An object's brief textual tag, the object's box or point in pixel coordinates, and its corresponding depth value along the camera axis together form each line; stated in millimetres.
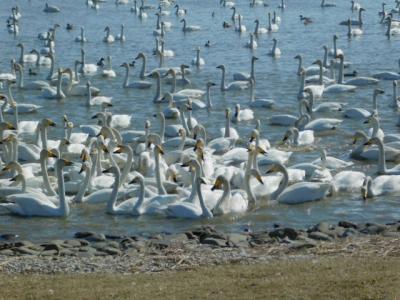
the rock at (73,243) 13692
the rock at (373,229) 14453
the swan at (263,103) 25656
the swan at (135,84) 29328
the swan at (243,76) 30111
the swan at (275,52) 36125
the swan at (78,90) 27938
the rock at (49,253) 13117
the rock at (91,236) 14188
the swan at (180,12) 52875
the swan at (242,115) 23727
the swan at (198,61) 33572
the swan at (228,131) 21061
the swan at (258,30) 44312
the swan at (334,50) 35969
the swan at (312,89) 27145
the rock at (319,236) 13859
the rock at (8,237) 14508
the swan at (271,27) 45650
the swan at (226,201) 15500
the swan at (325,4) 57291
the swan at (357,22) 47438
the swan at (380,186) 16633
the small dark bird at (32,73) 32312
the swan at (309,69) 31178
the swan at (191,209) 15312
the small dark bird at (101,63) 33750
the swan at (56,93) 27359
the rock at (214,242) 13502
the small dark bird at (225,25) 46769
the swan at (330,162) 18281
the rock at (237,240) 13500
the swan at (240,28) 45188
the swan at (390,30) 42562
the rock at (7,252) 13232
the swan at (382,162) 18203
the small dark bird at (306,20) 47391
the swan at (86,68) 32156
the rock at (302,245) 13109
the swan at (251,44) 38938
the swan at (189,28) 45044
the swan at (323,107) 24914
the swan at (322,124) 22281
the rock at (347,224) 14859
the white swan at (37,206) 15586
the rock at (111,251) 13148
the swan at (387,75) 29931
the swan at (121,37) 41303
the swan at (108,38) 40856
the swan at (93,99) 26156
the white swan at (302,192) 16312
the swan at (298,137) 20734
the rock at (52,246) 13398
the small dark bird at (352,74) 31406
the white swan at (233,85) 28533
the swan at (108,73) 31609
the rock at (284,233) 14117
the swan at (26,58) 34678
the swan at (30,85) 28761
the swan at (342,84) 28094
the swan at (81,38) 40406
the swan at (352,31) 42759
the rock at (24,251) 13254
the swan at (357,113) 23828
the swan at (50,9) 53438
